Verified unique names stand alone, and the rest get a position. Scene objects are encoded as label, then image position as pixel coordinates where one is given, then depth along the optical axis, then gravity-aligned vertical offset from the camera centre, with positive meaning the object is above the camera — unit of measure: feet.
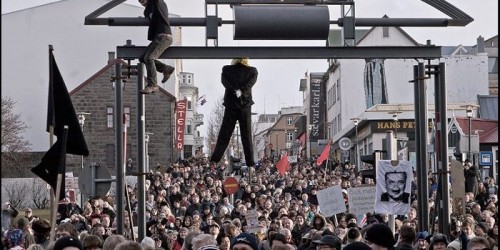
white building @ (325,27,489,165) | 245.04 +19.93
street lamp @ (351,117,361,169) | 235.52 +4.04
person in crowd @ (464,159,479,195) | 85.64 -0.52
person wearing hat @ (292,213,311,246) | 58.08 -2.80
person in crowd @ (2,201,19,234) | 60.03 -2.10
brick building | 260.42 +12.95
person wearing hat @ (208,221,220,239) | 51.24 -2.47
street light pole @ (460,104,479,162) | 114.19 +6.25
